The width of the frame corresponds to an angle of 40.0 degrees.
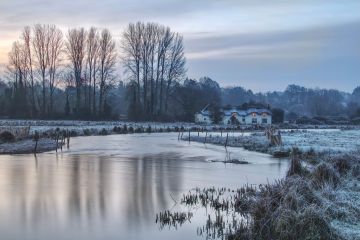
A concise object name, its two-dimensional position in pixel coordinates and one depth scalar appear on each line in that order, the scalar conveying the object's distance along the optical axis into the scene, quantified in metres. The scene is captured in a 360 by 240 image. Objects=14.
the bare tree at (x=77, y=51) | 94.75
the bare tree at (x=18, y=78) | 86.03
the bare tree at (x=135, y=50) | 96.81
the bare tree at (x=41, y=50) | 93.31
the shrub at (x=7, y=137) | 37.41
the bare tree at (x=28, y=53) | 93.91
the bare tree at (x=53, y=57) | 93.69
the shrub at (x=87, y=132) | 55.14
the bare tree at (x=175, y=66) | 100.69
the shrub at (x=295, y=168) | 18.06
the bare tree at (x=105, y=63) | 94.94
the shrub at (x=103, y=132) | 57.21
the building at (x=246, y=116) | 115.06
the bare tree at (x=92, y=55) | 95.00
